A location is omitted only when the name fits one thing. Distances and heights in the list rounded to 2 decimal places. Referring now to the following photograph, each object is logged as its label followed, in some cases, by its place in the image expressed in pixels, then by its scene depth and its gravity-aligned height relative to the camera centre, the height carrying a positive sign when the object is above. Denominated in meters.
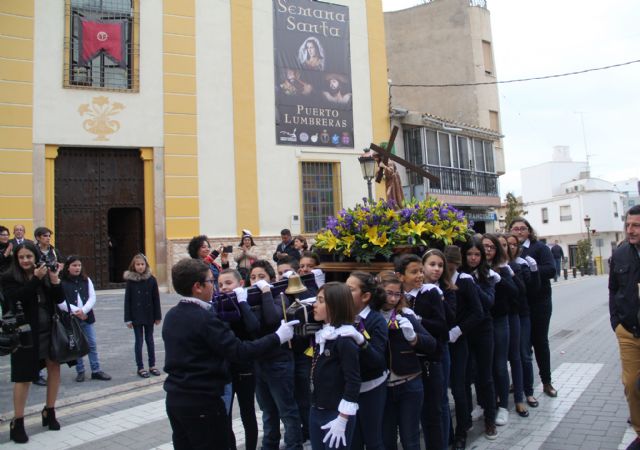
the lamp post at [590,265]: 37.91 -1.07
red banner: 15.29 +6.74
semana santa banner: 18.05 +6.55
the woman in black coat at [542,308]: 6.36 -0.68
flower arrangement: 5.03 +0.29
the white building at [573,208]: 55.62 +4.62
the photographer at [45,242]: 7.91 +0.50
